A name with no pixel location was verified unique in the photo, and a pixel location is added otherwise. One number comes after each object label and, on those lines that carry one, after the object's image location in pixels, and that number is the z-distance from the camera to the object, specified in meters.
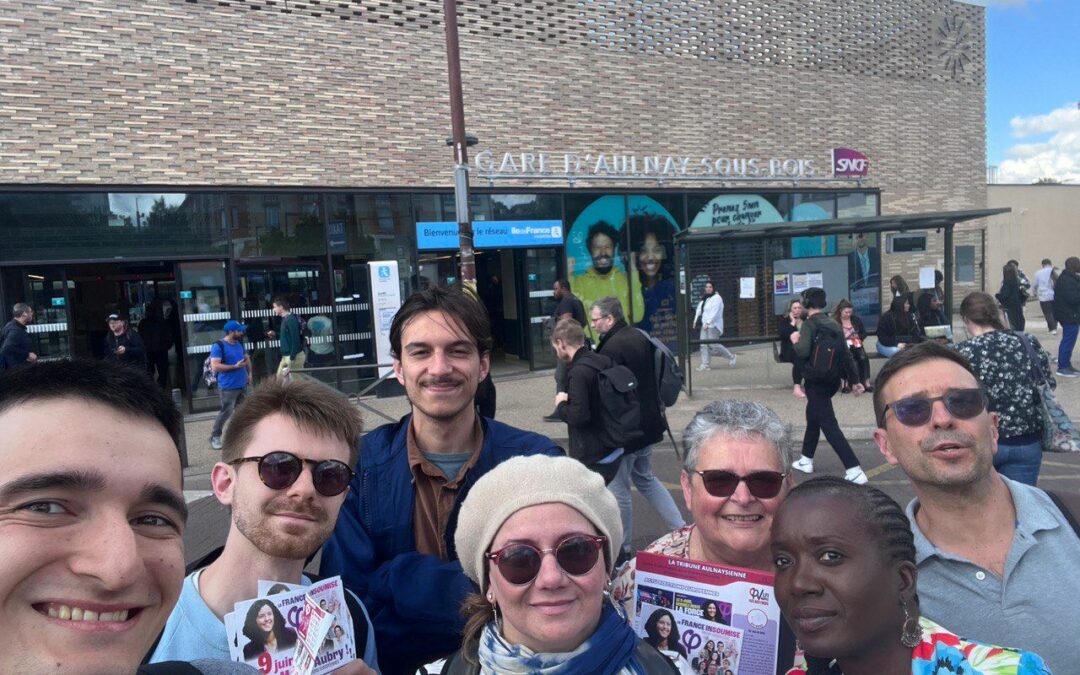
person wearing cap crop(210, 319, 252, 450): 9.58
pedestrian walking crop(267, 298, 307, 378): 12.43
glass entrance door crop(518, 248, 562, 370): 15.51
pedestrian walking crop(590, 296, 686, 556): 5.41
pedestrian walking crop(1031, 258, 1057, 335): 15.10
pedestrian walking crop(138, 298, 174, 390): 12.41
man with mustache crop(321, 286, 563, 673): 2.18
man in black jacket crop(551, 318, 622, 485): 5.18
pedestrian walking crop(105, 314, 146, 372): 10.72
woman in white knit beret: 1.70
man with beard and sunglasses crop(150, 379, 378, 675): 1.92
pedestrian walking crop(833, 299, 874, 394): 10.87
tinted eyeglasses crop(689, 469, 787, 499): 2.23
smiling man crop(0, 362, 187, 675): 1.07
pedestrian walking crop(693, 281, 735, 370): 14.21
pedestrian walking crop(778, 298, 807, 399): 11.21
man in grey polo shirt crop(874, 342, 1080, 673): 1.95
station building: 11.38
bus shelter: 14.42
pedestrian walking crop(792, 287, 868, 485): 7.04
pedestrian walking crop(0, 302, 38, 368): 9.43
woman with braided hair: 1.50
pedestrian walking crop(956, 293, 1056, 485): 4.03
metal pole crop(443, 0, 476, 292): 9.07
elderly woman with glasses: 2.19
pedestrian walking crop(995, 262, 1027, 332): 14.24
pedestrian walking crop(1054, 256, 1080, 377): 11.71
